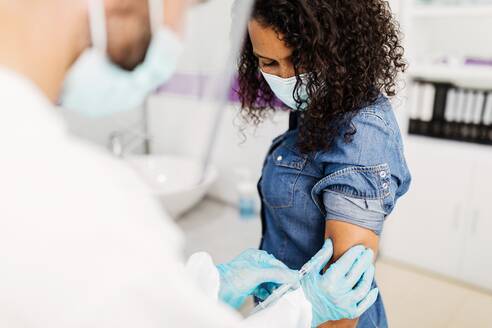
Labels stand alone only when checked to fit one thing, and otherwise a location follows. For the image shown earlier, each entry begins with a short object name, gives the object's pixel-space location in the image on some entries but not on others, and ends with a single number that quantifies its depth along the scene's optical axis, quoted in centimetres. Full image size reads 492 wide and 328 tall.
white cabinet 188
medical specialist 33
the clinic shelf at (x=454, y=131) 192
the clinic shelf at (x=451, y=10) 176
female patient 65
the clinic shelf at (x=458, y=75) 185
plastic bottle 126
